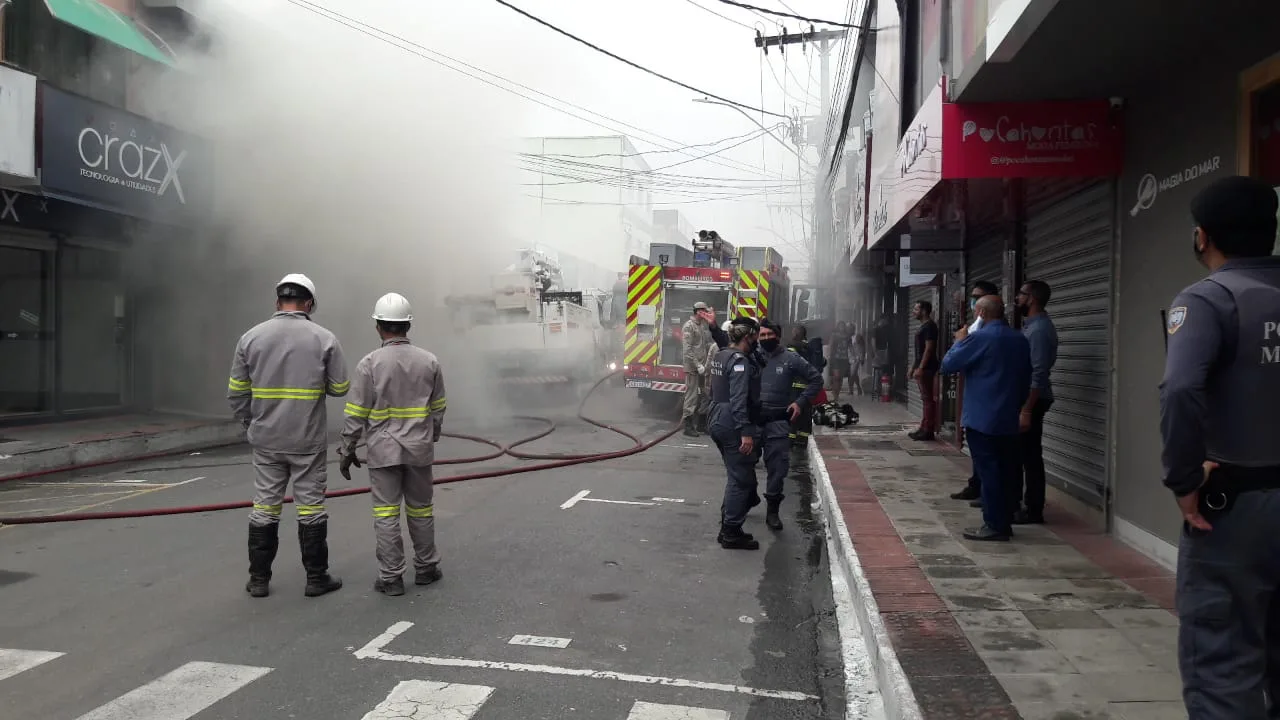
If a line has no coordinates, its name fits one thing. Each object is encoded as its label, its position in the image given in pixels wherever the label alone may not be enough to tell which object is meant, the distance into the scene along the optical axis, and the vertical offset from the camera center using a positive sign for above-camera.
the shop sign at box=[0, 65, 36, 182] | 9.06 +2.21
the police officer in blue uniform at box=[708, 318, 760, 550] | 6.24 -0.58
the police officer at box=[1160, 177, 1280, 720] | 2.27 -0.32
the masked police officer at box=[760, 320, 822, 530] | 6.70 -0.45
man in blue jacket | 5.58 -0.35
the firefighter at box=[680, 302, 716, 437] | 12.63 -0.36
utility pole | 24.09 +7.95
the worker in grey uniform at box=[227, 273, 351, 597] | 4.95 -0.51
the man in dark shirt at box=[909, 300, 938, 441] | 10.38 -0.22
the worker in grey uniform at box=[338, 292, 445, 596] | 5.07 -0.54
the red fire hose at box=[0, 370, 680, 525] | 6.62 -1.29
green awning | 10.20 +3.79
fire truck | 15.03 +0.66
